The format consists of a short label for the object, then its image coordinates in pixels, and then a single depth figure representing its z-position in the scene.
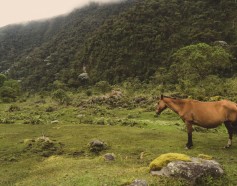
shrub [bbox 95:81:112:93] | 78.69
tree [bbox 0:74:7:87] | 94.56
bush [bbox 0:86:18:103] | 84.06
